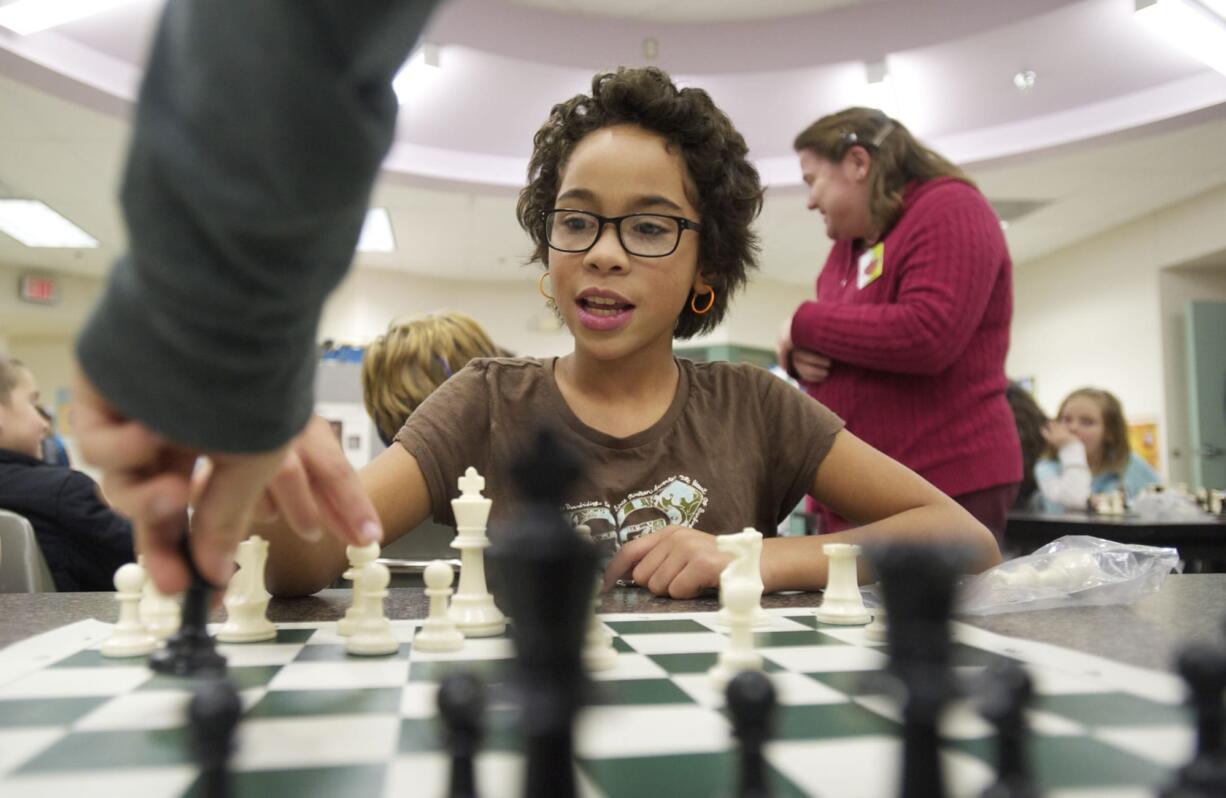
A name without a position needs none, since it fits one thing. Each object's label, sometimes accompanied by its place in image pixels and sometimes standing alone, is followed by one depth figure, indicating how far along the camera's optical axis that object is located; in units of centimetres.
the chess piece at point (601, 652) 75
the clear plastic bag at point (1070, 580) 109
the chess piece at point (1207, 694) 46
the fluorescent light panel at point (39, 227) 627
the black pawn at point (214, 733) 42
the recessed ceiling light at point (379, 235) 662
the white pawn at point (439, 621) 83
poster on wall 680
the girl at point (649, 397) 139
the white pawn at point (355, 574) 88
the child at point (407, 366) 212
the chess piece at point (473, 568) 93
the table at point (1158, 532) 290
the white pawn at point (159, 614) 88
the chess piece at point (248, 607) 89
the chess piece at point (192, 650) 74
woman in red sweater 174
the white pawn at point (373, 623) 82
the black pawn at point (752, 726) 44
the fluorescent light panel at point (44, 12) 370
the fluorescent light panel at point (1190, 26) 392
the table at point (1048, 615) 87
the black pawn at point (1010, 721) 45
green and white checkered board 49
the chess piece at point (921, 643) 43
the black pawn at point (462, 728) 43
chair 173
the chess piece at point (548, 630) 41
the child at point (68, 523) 224
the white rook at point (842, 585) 103
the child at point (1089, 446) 441
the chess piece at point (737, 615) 73
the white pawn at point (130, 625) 82
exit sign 797
